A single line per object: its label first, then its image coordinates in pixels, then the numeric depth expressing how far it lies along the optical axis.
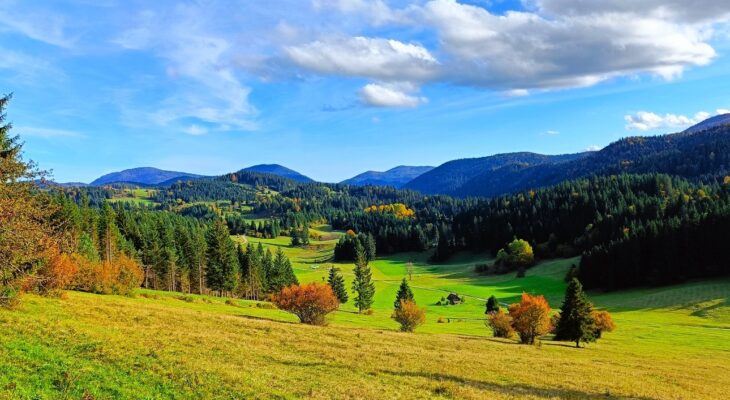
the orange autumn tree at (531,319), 58.59
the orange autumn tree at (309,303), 61.84
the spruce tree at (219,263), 95.40
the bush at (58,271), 38.50
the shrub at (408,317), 64.06
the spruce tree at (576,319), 59.06
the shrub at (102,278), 62.07
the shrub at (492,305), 89.38
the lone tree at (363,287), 101.81
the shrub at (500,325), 64.56
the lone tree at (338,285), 113.73
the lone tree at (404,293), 91.12
